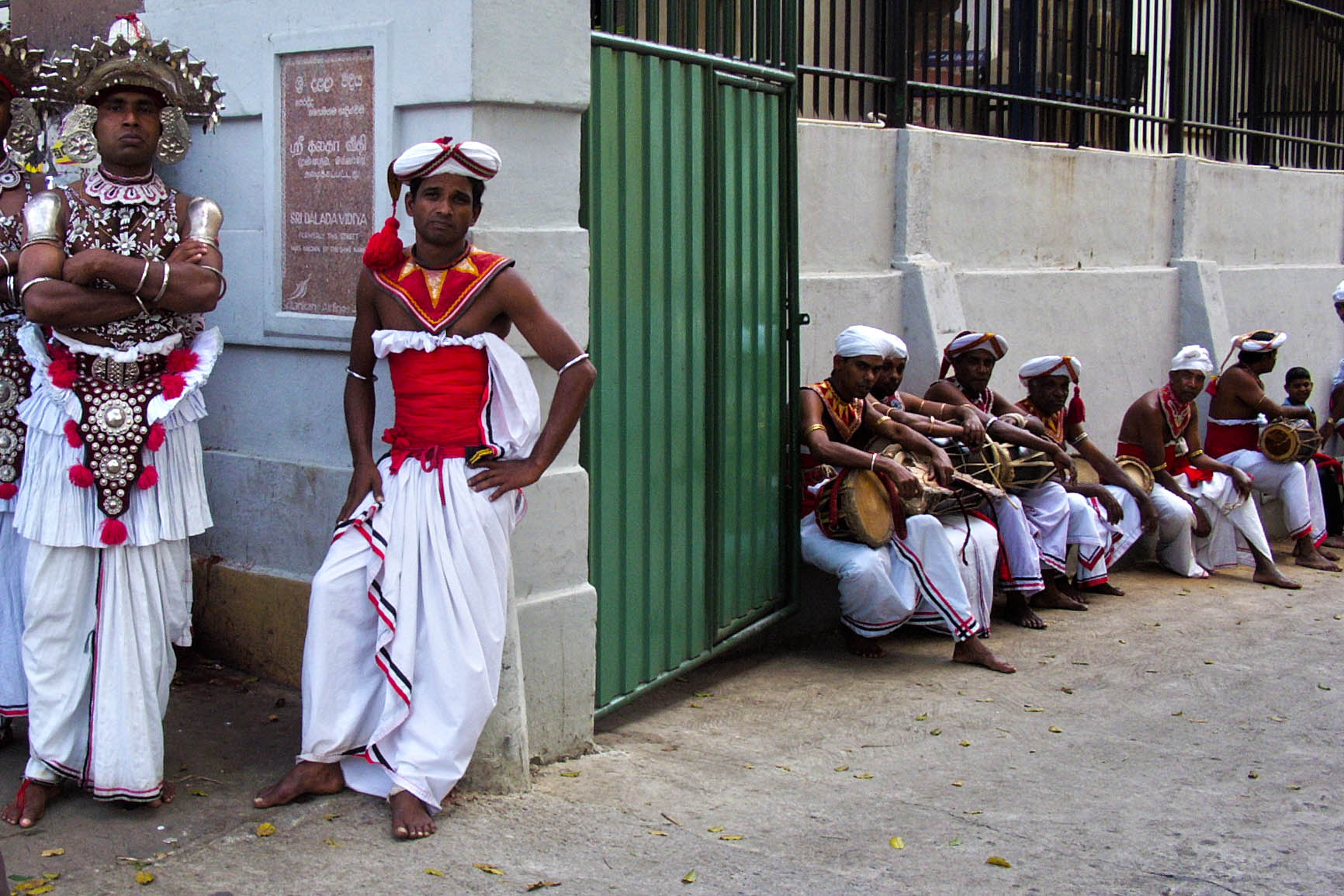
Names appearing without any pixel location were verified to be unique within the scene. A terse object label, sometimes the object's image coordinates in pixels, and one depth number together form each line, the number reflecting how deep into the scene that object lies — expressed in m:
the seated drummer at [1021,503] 7.39
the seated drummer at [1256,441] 9.41
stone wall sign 4.70
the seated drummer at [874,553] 6.57
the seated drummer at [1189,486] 8.77
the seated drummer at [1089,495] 7.94
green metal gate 5.16
